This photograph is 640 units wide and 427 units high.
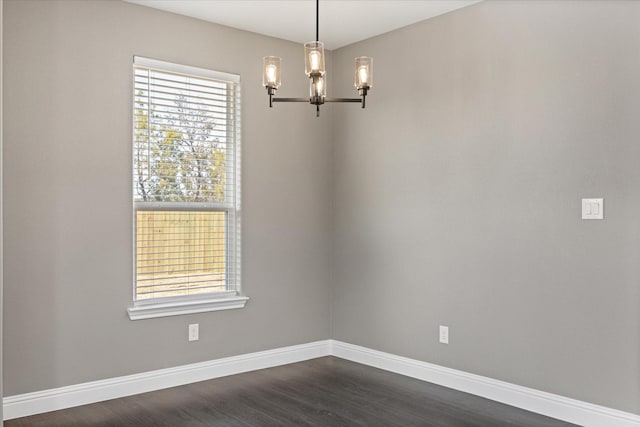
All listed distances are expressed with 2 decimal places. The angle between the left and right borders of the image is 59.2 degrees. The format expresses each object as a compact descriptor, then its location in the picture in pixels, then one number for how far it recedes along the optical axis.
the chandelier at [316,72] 2.84
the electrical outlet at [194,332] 4.11
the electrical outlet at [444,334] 4.01
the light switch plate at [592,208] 3.18
